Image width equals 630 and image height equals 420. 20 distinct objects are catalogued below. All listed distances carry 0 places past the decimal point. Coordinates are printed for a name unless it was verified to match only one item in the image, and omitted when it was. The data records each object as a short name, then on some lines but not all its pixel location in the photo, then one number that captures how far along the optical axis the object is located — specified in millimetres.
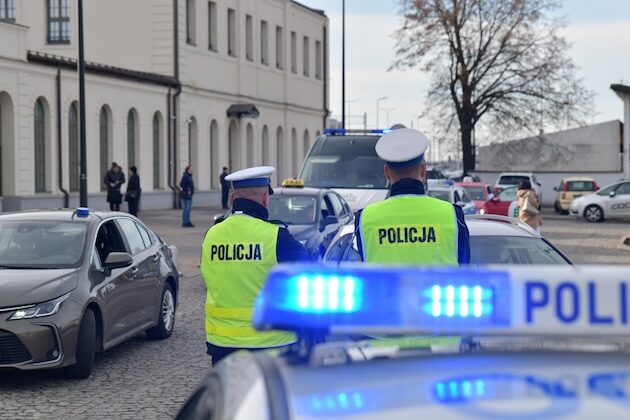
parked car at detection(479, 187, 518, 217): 30438
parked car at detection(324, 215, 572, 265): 8773
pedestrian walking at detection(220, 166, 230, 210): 40528
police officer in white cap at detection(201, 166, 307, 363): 5647
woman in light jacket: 18625
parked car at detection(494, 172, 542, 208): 51875
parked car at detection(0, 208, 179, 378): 9273
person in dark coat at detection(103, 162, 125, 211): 32844
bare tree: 57594
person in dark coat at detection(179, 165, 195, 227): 32250
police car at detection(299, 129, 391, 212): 23656
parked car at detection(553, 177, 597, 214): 48906
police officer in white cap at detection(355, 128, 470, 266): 5258
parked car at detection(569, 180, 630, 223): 42594
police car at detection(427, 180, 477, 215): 24703
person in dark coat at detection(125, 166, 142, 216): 33094
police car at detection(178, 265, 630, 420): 2330
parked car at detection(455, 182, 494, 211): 32703
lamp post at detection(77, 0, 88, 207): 21867
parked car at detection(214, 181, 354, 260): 16953
